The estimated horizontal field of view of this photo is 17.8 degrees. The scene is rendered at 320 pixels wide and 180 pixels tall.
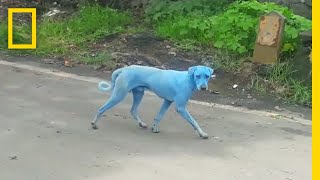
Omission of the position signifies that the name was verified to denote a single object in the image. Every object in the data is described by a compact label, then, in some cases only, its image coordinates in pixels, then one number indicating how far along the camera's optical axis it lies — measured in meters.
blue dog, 8.53
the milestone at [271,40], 12.88
